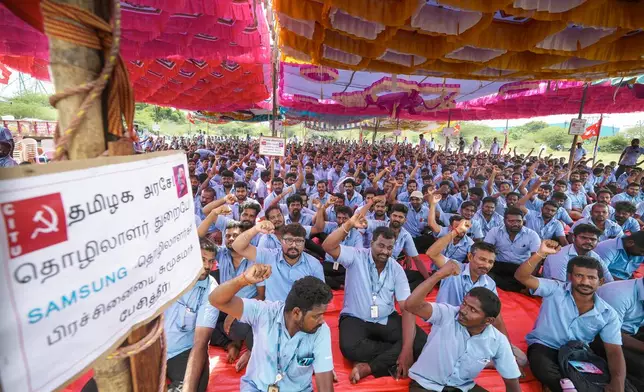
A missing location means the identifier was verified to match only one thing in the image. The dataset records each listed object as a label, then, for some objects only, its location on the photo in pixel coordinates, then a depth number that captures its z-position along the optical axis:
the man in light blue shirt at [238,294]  3.05
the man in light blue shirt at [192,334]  2.54
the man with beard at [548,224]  5.26
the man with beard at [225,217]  2.95
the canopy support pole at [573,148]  8.60
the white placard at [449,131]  13.58
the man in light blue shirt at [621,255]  3.94
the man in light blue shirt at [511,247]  4.64
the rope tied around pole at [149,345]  0.80
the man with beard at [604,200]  5.68
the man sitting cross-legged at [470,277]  3.09
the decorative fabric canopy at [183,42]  4.01
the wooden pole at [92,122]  0.77
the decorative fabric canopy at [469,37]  3.69
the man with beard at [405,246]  4.38
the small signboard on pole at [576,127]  7.61
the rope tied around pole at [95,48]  0.72
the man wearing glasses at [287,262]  3.23
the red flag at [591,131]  17.89
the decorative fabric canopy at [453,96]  9.77
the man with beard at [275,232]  3.98
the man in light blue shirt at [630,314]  3.00
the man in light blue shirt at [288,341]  2.15
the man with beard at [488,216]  5.41
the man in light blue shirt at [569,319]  2.73
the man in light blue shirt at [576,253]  3.78
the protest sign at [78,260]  0.55
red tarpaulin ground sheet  2.77
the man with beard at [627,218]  5.23
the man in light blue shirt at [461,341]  2.36
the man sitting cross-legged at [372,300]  3.08
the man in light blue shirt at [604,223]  4.91
